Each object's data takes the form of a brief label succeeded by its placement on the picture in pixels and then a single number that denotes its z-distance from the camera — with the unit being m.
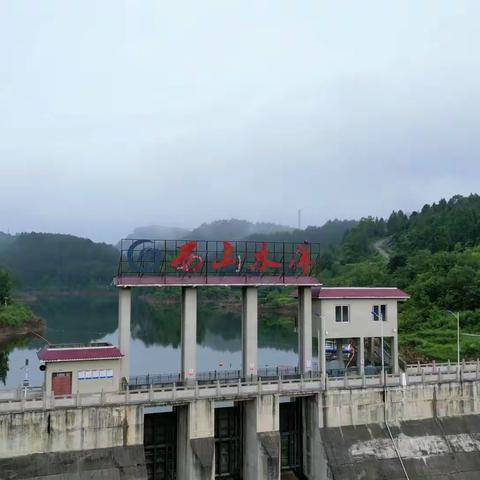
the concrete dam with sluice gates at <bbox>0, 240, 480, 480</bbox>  29.11
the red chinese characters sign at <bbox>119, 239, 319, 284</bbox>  35.41
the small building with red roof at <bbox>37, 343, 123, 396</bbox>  31.16
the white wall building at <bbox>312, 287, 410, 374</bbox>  38.97
